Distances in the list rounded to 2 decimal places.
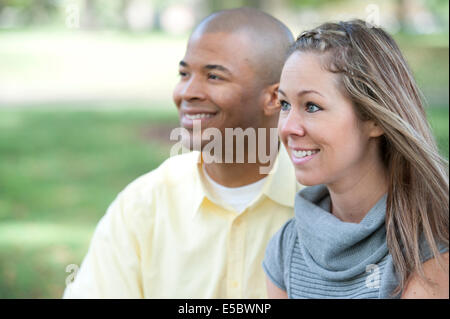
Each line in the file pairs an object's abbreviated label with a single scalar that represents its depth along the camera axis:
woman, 2.17
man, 2.92
